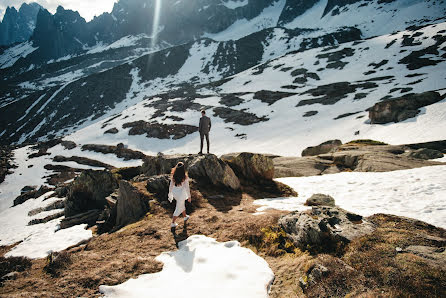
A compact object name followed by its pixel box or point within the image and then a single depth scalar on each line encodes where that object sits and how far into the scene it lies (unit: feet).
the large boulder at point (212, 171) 37.24
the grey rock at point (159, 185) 33.65
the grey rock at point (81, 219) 35.76
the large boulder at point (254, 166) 40.88
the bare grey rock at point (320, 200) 29.71
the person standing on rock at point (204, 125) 51.07
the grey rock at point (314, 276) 13.55
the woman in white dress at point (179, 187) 25.94
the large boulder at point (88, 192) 42.68
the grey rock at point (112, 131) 174.60
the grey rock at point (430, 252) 12.96
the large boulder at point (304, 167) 53.67
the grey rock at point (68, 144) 161.51
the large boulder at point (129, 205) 29.50
